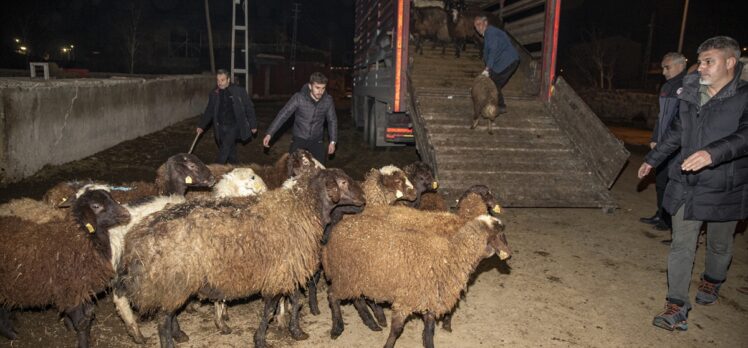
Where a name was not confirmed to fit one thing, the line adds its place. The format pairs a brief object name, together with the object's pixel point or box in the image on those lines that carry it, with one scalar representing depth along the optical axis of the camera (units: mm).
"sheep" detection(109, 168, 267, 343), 3848
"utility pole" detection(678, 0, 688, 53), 24369
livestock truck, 7676
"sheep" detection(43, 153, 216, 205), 4797
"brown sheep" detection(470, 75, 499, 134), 8211
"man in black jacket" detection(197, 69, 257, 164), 7438
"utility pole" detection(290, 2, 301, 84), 39000
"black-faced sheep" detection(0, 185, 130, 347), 3639
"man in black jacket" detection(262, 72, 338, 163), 6457
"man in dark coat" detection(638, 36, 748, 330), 3854
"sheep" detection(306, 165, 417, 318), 5047
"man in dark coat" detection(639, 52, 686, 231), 6051
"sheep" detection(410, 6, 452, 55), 11750
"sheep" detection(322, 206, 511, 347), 3756
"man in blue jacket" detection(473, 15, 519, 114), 8398
